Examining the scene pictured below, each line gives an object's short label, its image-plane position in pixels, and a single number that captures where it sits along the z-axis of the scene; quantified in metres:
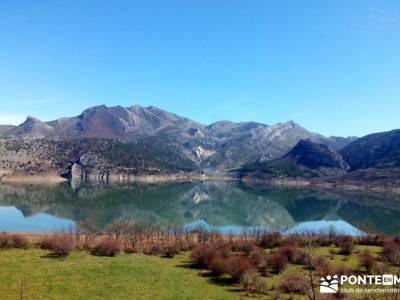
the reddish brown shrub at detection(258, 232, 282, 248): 48.23
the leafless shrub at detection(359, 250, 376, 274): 35.22
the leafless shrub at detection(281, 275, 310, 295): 28.29
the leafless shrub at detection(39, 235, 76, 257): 39.06
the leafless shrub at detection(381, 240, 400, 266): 38.47
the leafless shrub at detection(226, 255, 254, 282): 31.85
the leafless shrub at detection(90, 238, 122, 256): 40.41
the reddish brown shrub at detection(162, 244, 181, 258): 42.04
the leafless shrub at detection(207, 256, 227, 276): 33.84
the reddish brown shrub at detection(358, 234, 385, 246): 53.49
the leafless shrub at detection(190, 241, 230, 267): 36.69
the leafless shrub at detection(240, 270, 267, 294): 29.30
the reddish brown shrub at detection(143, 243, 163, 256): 43.16
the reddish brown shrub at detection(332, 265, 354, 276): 32.88
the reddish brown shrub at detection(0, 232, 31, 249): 43.06
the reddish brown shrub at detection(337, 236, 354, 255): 45.88
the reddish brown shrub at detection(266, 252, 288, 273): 35.41
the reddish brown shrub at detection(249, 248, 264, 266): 36.15
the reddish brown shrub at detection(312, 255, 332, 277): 33.16
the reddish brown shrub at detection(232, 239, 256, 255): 43.03
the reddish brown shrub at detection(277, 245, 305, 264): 38.75
